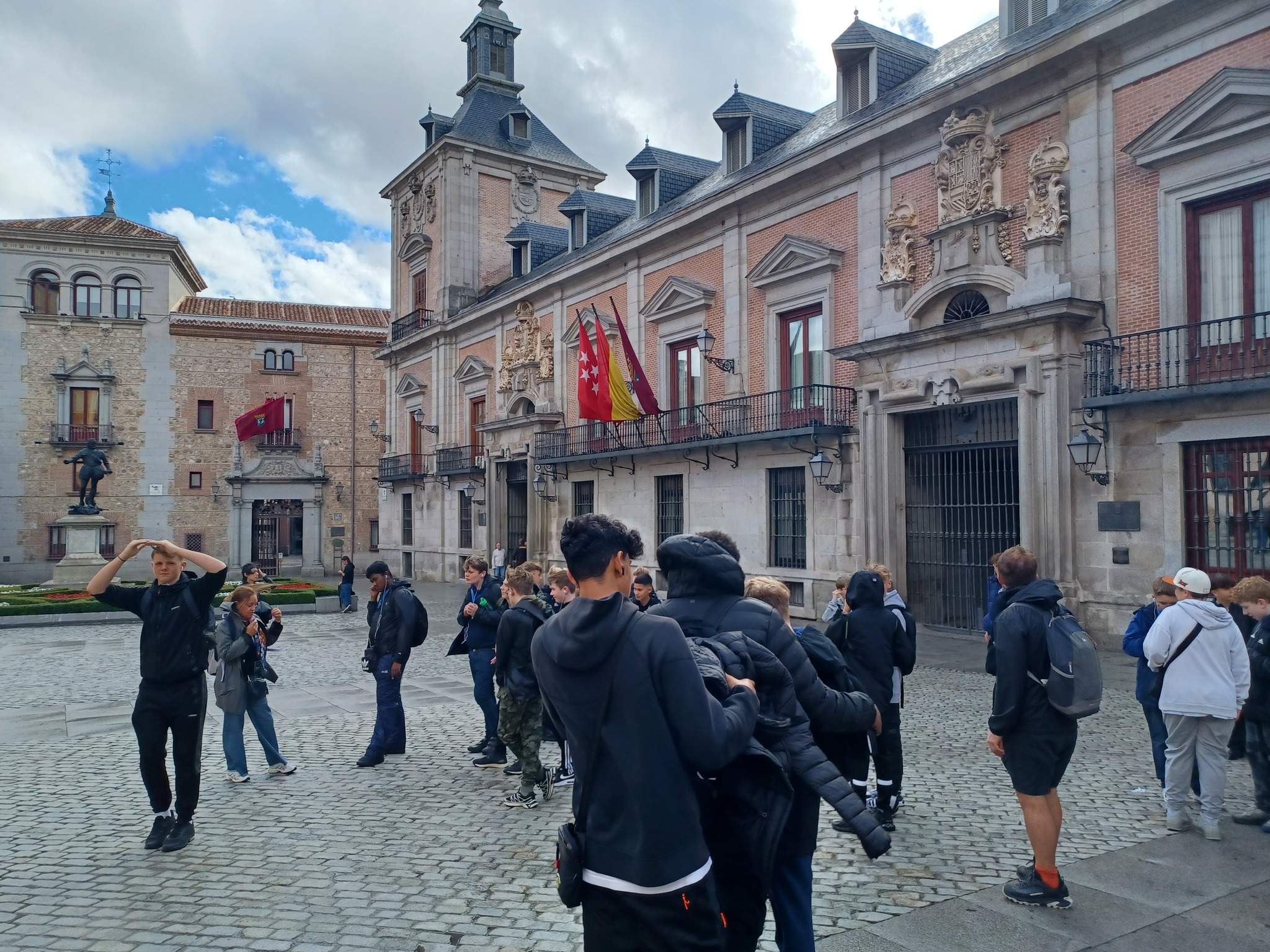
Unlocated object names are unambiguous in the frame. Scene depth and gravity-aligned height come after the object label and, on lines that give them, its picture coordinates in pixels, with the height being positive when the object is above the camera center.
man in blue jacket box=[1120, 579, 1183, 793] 6.30 -1.11
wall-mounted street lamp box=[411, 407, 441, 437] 34.03 +3.49
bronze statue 24.94 +1.08
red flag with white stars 20.47 +2.75
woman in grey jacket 6.89 -1.31
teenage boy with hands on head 5.45 -1.00
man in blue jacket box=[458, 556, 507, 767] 7.60 -1.12
